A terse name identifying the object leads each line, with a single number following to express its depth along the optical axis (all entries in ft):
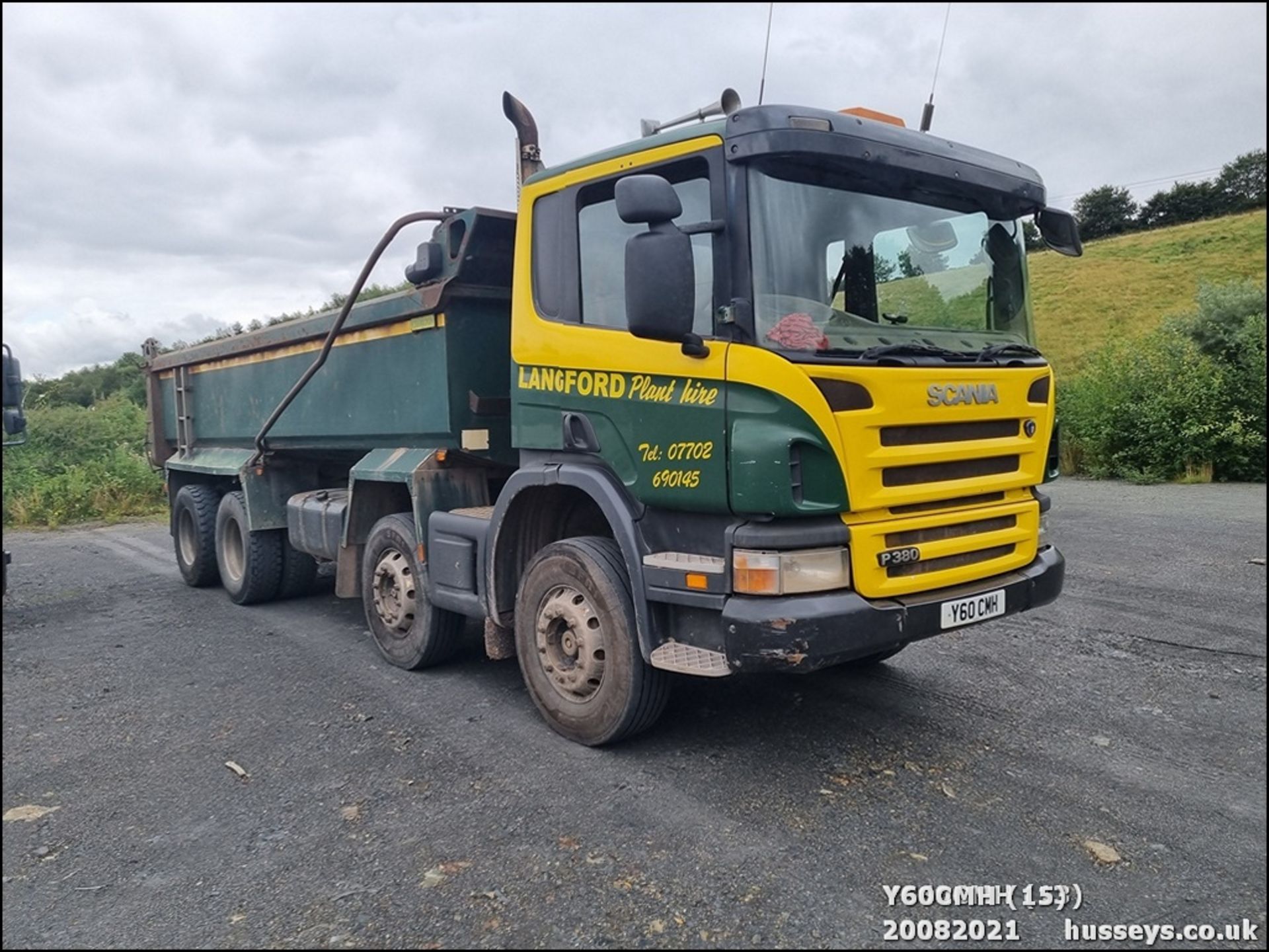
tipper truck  11.36
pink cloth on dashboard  11.44
